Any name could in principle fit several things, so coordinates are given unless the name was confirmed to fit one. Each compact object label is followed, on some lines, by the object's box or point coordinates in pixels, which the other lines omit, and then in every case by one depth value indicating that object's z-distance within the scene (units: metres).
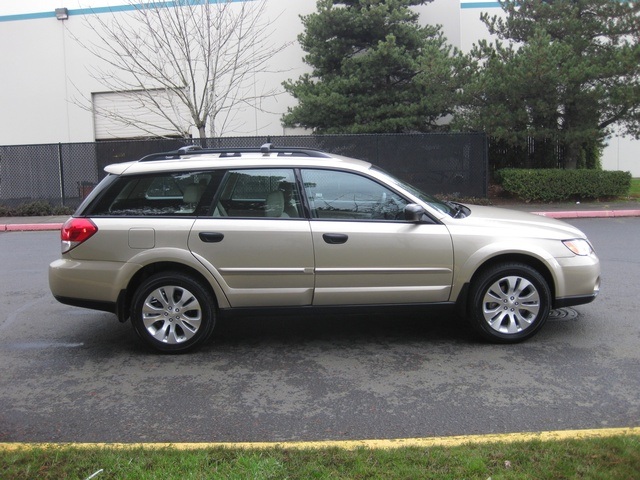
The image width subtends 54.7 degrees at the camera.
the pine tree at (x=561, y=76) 16.00
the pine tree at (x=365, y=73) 19.44
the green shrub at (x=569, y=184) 17.72
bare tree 18.84
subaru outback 5.20
